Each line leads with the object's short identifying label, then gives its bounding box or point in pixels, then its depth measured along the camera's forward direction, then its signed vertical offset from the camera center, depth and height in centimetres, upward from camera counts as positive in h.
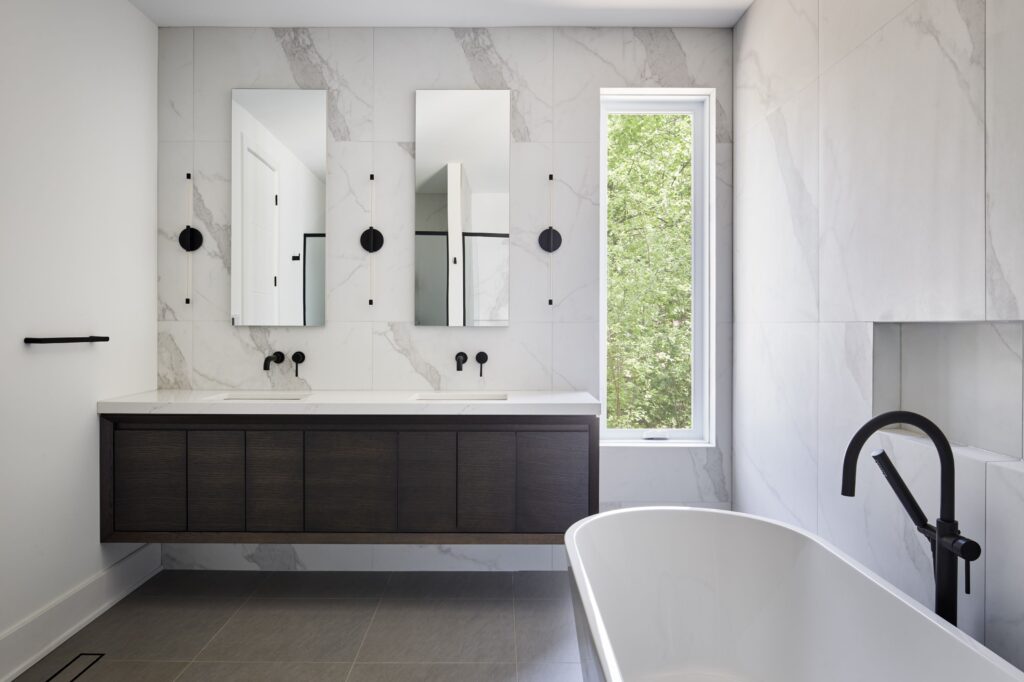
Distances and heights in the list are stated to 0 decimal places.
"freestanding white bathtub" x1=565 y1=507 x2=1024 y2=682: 156 -77
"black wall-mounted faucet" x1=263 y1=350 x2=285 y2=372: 305 -11
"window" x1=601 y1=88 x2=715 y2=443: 326 +49
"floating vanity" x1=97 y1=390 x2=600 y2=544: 260 -59
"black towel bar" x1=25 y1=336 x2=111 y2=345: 220 -1
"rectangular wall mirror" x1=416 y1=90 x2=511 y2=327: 309 +68
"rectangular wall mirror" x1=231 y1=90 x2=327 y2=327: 308 +65
